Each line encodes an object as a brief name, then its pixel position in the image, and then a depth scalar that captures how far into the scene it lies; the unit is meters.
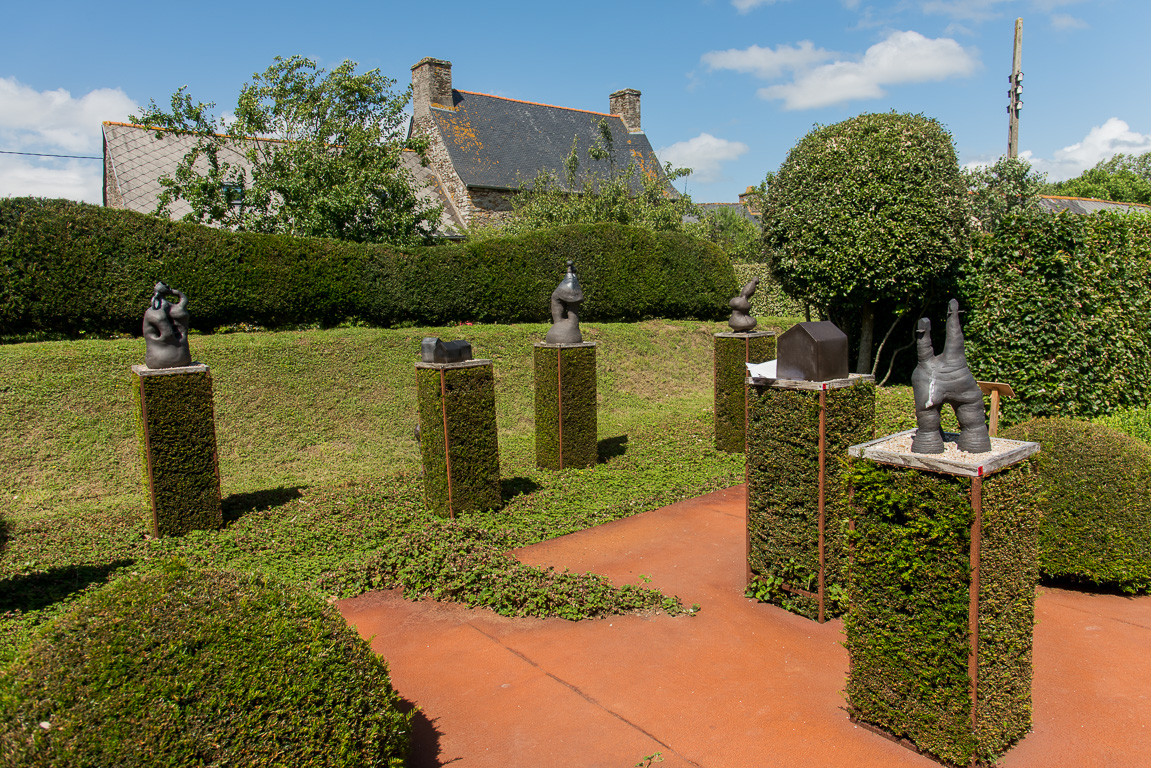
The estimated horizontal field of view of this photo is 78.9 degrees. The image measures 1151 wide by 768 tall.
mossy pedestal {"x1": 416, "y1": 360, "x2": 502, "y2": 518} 7.03
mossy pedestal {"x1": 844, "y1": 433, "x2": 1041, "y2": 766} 3.16
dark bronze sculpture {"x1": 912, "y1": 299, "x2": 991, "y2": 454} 3.35
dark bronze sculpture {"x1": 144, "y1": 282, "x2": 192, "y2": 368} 6.98
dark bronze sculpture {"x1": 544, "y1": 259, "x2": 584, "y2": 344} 9.18
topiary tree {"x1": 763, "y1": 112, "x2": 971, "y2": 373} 12.41
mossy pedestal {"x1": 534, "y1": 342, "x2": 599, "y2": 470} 9.10
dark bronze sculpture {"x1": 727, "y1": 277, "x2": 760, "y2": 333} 10.27
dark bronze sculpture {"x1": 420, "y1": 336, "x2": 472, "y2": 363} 7.10
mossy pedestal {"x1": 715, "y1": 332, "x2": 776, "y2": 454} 10.00
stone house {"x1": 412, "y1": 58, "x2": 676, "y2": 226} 25.31
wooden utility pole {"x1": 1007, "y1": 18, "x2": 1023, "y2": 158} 15.83
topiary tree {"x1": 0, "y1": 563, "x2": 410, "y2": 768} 2.26
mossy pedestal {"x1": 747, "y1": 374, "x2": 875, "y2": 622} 4.80
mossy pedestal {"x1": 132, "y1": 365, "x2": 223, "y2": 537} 6.89
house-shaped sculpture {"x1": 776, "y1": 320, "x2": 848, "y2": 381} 4.75
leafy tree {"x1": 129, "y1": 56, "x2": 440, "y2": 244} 15.01
